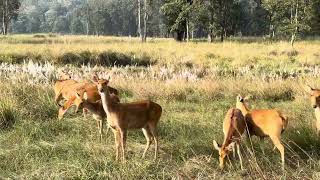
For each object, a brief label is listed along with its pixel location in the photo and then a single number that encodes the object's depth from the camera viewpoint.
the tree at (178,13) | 46.69
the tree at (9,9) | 72.62
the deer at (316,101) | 8.90
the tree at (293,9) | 38.97
